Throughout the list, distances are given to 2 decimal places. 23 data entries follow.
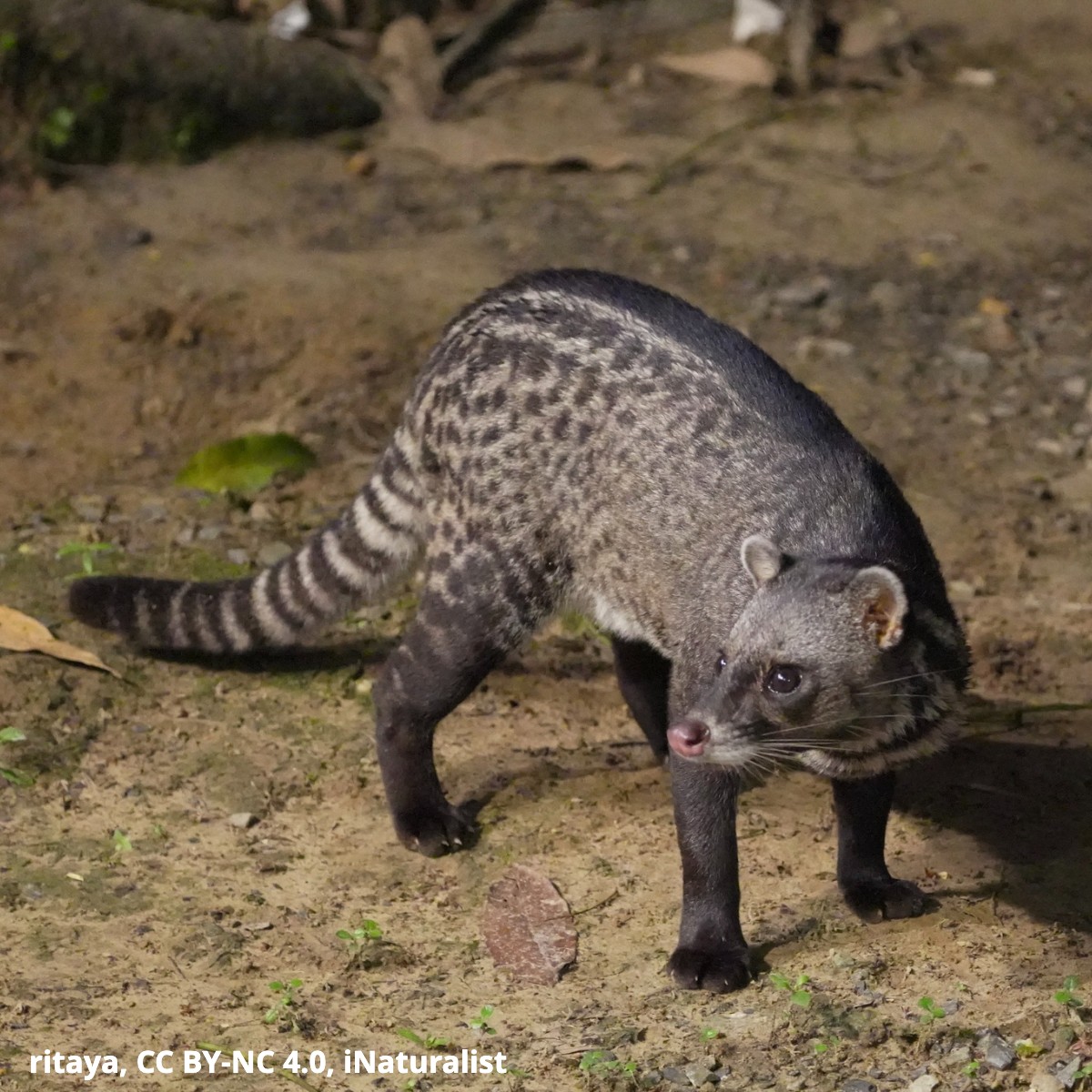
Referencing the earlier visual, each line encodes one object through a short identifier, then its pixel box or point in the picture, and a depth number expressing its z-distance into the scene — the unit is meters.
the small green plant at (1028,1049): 4.62
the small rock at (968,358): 9.14
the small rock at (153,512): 7.67
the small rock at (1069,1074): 4.45
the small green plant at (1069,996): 4.73
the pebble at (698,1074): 4.64
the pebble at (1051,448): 8.52
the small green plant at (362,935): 5.33
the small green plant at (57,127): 10.59
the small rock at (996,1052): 4.59
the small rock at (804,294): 9.57
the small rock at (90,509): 7.68
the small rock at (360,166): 11.05
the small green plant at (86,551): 7.26
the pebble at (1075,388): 8.92
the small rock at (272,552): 7.43
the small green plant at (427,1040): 4.84
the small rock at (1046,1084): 4.45
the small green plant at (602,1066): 4.69
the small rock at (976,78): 11.97
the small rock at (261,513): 7.77
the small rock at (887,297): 9.58
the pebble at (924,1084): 4.54
